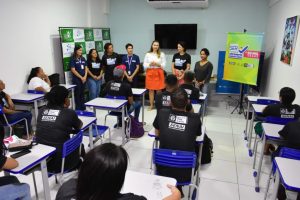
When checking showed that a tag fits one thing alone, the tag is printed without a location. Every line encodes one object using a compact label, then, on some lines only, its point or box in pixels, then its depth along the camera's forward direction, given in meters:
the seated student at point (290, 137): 2.42
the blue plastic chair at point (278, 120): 3.21
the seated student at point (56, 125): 2.62
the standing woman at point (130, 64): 5.97
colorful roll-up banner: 5.42
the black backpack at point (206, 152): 3.57
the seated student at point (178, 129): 2.37
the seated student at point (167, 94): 3.64
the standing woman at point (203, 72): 5.75
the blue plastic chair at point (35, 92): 4.74
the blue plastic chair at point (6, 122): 3.76
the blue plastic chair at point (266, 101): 4.16
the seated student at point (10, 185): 1.65
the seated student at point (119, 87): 4.29
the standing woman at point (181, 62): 5.87
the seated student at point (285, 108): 3.11
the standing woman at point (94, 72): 6.04
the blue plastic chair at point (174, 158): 2.23
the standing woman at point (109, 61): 6.20
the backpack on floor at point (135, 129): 4.54
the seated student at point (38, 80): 4.84
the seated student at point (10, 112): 3.98
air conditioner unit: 6.38
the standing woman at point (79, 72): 5.78
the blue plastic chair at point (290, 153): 2.32
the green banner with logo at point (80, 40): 5.79
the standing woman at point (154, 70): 5.86
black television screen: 7.12
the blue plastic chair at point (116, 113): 4.27
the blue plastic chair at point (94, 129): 3.51
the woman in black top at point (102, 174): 0.98
